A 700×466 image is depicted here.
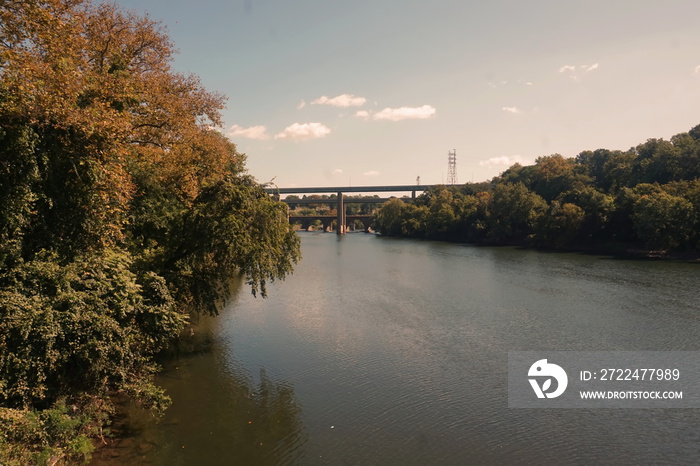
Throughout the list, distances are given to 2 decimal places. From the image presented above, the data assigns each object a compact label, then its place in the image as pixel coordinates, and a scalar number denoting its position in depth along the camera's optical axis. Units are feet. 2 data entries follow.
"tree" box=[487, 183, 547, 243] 312.09
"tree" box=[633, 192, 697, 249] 212.64
